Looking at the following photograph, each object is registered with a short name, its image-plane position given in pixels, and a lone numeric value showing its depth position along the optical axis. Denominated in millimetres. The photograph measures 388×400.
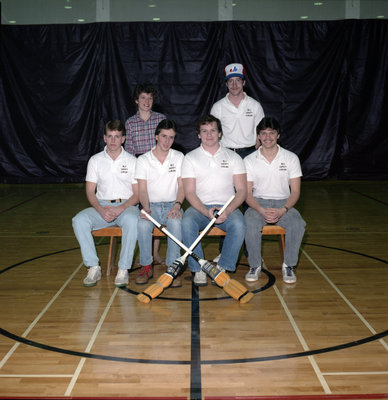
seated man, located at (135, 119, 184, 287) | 3902
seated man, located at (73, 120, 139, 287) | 3912
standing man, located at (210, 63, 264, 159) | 4582
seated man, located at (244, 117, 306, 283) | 3967
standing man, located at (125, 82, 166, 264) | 4527
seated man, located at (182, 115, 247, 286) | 3881
